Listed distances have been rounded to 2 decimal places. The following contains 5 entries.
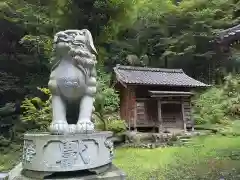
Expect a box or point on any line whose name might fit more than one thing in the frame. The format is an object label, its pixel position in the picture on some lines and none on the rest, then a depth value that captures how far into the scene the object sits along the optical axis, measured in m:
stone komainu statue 2.92
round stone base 2.68
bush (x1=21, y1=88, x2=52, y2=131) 9.55
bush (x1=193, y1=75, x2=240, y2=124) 16.08
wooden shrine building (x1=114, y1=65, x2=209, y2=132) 13.97
